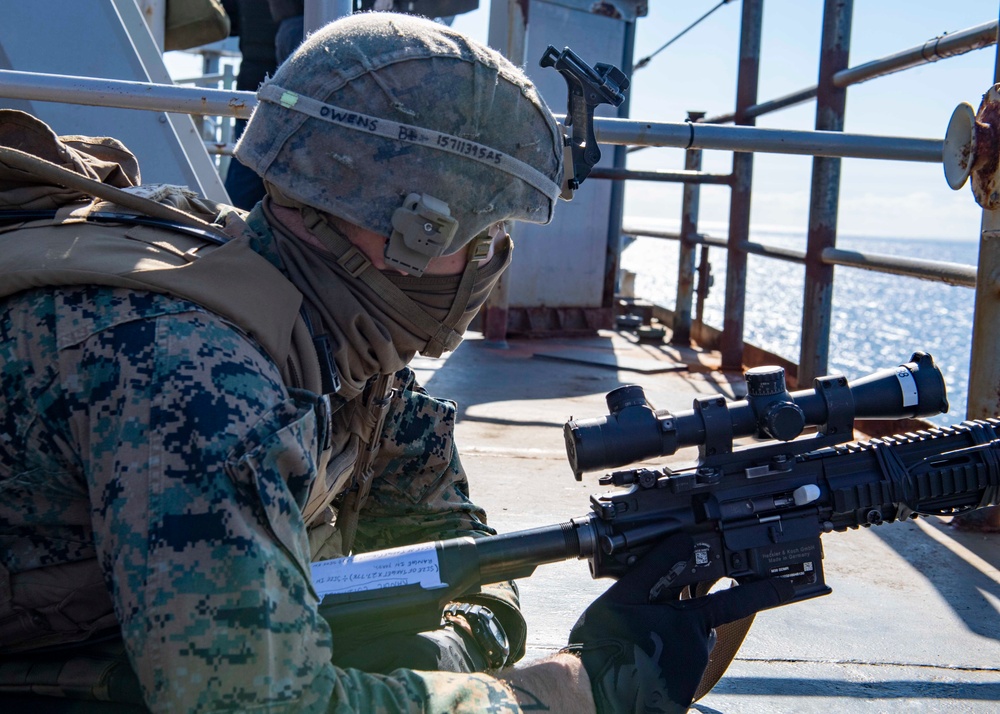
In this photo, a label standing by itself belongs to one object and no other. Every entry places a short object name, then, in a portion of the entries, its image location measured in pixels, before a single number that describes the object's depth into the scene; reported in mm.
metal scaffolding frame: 2566
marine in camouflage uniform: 1063
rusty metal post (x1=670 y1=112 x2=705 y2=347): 6582
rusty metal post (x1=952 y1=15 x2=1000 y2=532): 2717
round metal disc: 2639
